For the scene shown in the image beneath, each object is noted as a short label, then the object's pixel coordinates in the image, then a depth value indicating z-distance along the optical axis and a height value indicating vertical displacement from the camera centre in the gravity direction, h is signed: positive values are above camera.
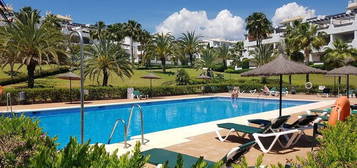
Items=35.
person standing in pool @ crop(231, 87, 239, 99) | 25.96 -1.65
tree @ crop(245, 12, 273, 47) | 51.72 +8.69
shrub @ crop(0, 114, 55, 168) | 3.65 -0.88
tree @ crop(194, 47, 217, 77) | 42.84 +2.26
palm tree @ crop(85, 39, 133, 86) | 26.25 +1.24
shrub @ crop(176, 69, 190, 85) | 32.94 -0.33
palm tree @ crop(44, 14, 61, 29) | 48.95 +9.23
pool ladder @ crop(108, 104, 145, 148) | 8.02 -1.85
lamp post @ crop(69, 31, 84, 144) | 5.90 +0.02
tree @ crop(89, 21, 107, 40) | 57.78 +8.81
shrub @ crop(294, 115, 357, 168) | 2.94 -0.81
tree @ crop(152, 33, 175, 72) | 46.34 +4.50
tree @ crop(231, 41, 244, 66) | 67.54 +5.74
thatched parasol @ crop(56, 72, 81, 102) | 20.52 -0.05
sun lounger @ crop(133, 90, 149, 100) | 24.47 -1.53
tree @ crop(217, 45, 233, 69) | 60.09 +4.16
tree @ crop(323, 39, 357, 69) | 32.03 +2.06
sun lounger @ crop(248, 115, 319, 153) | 7.31 -1.45
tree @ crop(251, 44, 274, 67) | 39.69 +2.66
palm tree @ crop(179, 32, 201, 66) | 55.44 +5.91
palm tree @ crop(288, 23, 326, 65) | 36.22 +4.37
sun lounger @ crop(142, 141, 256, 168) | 4.73 -1.49
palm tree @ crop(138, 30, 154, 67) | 47.88 +5.34
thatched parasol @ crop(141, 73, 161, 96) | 26.44 -0.09
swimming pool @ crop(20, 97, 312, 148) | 13.47 -2.40
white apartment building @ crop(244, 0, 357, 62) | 46.97 +7.57
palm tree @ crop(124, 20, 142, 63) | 59.44 +9.06
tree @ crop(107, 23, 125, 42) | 58.96 +8.61
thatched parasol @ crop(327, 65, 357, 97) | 16.31 +0.19
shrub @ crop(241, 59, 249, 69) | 59.58 +2.13
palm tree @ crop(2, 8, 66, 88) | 22.33 +2.60
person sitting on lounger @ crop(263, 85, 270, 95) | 28.99 -1.56
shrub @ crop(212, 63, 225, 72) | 57.72 +1.30
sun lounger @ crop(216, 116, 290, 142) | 7.84 -1.49
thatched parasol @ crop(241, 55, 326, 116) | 9.28 +0.18
